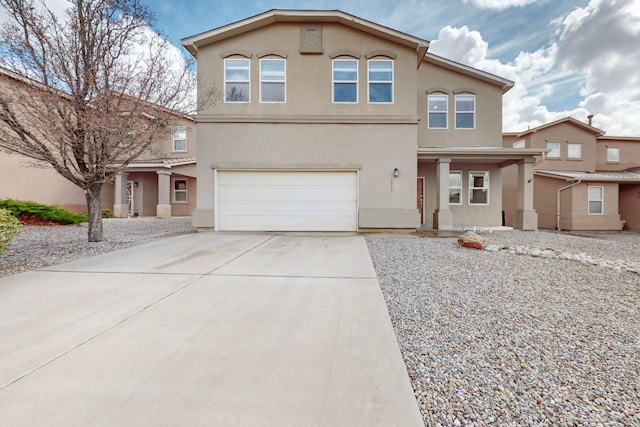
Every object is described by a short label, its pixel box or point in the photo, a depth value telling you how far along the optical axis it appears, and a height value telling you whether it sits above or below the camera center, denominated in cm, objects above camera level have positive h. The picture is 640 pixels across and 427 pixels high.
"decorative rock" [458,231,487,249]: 721 -67
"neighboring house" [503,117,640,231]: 1435 +194
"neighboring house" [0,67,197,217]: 1280 +158
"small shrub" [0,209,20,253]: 461 -23
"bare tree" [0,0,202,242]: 629 +304
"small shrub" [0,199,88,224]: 1065 +8
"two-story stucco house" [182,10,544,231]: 996 +299
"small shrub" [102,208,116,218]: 1564 +4
